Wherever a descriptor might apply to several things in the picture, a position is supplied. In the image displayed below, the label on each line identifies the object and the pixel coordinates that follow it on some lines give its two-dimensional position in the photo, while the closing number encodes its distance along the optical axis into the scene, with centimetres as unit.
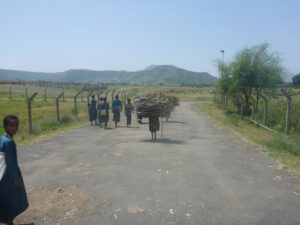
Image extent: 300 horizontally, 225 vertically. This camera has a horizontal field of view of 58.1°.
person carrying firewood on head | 1003
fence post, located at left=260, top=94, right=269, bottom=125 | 1399
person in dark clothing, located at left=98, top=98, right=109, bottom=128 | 1322
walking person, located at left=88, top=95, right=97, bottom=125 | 1417
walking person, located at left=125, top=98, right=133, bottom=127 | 1343
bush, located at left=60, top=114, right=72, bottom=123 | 1498
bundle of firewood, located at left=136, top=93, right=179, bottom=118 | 1017
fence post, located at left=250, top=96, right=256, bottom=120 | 1644
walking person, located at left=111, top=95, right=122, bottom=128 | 1343
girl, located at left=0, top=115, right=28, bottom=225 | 384
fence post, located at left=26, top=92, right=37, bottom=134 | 1184
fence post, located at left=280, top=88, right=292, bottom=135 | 1060
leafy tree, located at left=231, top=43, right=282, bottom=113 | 2112
